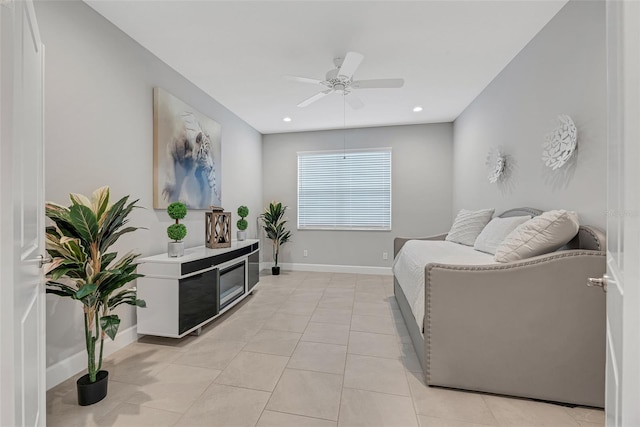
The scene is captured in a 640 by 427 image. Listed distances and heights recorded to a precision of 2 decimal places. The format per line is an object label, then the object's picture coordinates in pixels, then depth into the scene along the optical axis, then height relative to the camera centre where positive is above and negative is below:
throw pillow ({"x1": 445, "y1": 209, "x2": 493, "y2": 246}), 2.99 -0.16
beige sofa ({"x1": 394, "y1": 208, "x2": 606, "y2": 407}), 1.45 -0.65
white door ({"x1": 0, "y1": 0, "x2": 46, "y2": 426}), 0.66 -0.01
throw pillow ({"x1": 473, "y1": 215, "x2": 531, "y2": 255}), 2.26 -0.18
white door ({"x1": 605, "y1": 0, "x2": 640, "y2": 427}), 0.51 +0.01
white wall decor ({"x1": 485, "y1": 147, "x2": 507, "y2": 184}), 2.85 +0.53
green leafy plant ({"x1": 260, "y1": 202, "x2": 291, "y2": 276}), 4.82 -0.24
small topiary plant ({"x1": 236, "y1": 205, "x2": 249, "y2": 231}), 3.64 -0.10
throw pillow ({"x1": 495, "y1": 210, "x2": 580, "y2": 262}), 1.58 -0.14
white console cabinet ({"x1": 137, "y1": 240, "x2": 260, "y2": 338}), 2.22 -0.68
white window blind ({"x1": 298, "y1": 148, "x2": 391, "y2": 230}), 4.80 +0.43
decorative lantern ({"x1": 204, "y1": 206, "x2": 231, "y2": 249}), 2.98 -0.17
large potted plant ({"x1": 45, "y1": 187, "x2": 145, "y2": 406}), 1.45 -0.27
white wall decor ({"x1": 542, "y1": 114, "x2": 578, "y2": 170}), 1.86 +0.50
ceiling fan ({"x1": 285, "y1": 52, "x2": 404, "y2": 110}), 2.27 +1.21
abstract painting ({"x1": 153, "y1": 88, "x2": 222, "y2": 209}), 2.57 +0.64
